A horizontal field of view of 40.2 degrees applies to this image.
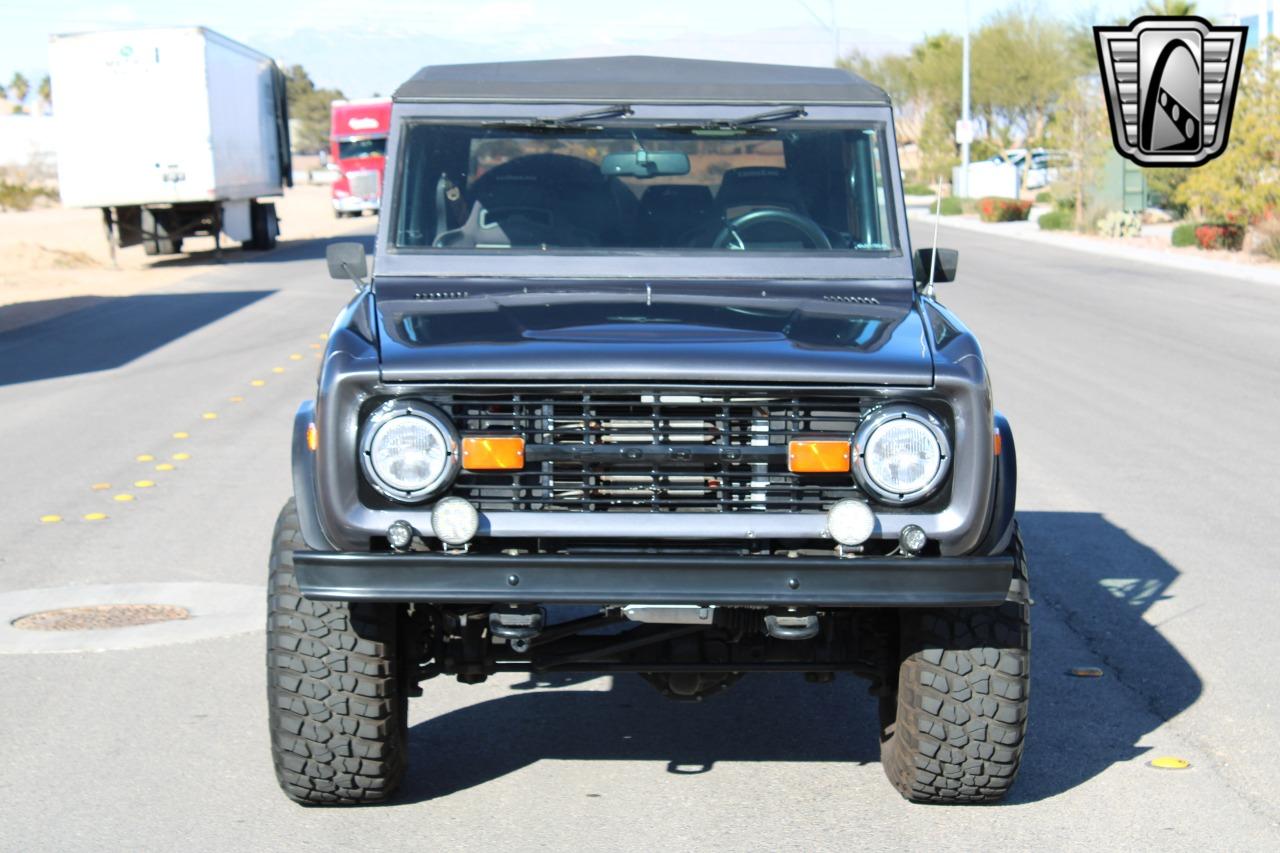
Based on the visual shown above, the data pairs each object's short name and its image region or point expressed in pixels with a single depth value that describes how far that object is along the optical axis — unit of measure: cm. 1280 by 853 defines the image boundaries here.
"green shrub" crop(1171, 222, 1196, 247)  3403
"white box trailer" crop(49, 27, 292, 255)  2822
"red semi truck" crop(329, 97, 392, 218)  4559
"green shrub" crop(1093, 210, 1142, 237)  3878
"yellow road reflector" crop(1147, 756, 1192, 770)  523
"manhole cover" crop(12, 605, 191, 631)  695
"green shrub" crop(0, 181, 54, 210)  6103
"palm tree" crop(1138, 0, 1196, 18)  5200
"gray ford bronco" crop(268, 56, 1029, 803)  425
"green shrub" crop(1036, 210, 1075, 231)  4168
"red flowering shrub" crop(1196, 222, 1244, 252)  3241
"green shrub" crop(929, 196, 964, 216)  5373
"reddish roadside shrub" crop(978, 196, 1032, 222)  4744
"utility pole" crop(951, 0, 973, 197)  5228
